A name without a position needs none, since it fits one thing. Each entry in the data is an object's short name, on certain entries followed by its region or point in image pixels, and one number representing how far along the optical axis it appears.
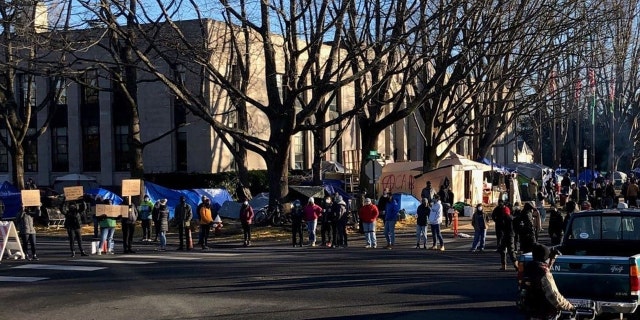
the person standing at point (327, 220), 24.81
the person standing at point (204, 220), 24.83
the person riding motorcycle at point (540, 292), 9.01
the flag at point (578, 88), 35.74
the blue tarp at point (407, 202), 34.31
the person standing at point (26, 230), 21.91
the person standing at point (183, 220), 24.66
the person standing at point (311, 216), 25.20
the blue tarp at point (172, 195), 34.16
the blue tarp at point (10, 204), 33.94
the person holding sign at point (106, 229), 23.03
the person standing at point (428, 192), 31.03
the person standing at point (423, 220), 23.75
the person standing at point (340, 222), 24.66
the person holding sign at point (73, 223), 22.34
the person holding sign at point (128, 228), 23.62
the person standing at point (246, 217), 25.33
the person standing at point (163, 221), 24.50
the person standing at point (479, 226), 22.34
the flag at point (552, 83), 34.83
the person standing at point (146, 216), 26.33
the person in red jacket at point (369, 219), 24.12
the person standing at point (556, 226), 19.23
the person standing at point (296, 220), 24.84
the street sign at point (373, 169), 28.17
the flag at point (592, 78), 34.36
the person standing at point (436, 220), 23.53
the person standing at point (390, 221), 24.42
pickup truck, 10.41
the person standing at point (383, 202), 27.18
